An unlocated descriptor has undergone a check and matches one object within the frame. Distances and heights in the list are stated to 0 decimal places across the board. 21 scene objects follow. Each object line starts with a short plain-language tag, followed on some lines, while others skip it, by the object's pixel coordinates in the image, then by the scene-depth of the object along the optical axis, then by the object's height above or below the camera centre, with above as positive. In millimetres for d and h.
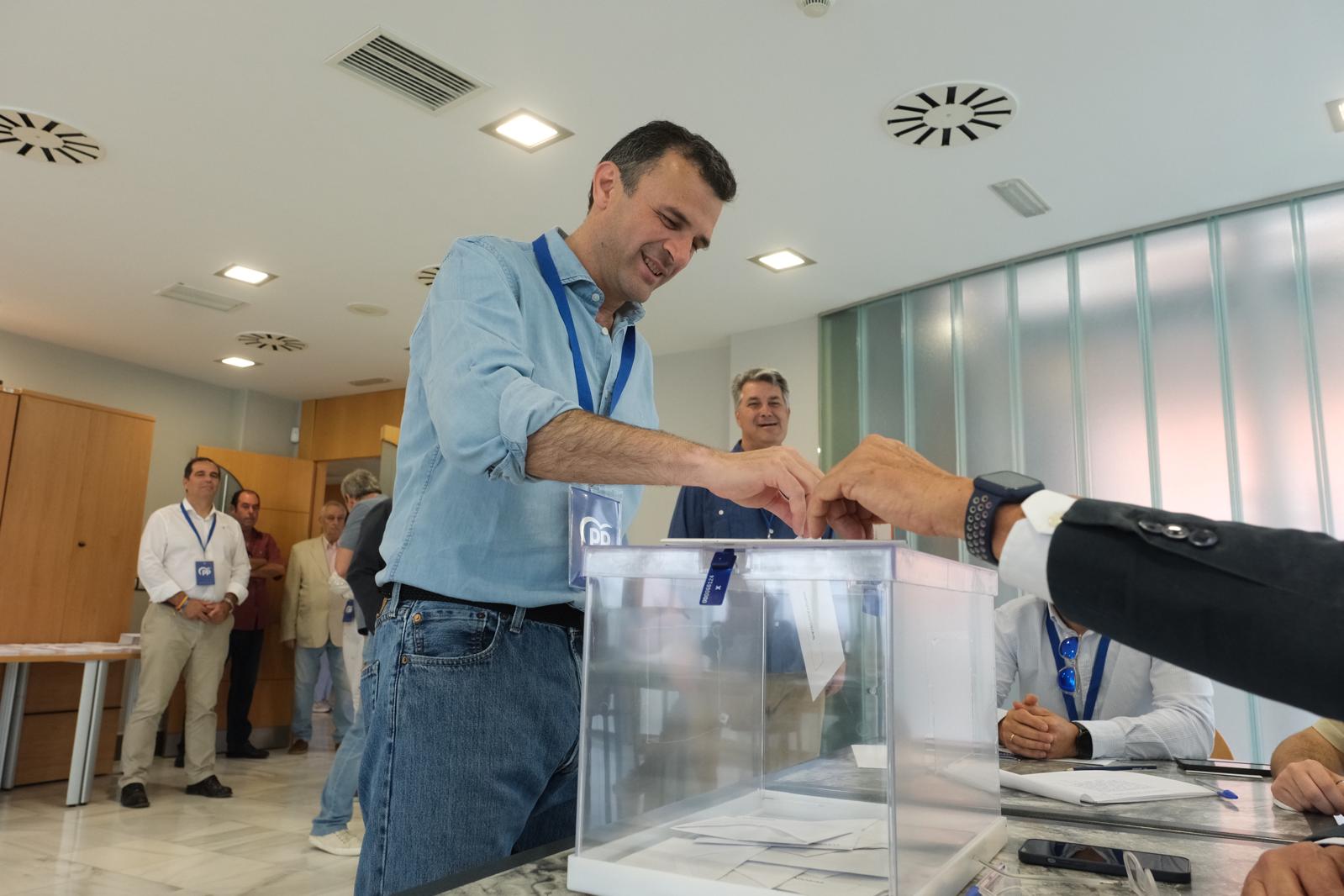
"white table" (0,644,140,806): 4211 -509
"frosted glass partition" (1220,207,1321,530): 4000 +1094
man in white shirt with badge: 4535 -96
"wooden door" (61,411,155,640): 5117 +356
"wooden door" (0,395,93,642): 4836 +399
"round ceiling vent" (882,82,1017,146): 3264 +1820
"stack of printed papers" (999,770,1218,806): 1186 -239
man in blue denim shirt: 949 +97
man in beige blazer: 6289 -144
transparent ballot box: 682 -101
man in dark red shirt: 6012 -355
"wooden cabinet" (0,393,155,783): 4801 +300
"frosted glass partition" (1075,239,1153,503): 4469 +1182
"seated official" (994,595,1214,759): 1767 -190
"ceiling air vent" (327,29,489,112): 3033 +1805
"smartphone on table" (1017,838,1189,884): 753 -211
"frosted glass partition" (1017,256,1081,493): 4715 +1232
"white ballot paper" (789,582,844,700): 729 -19
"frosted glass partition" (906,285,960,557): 5168 +1314
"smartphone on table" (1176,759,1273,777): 1608 -273
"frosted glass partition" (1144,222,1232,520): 4230 +1130
